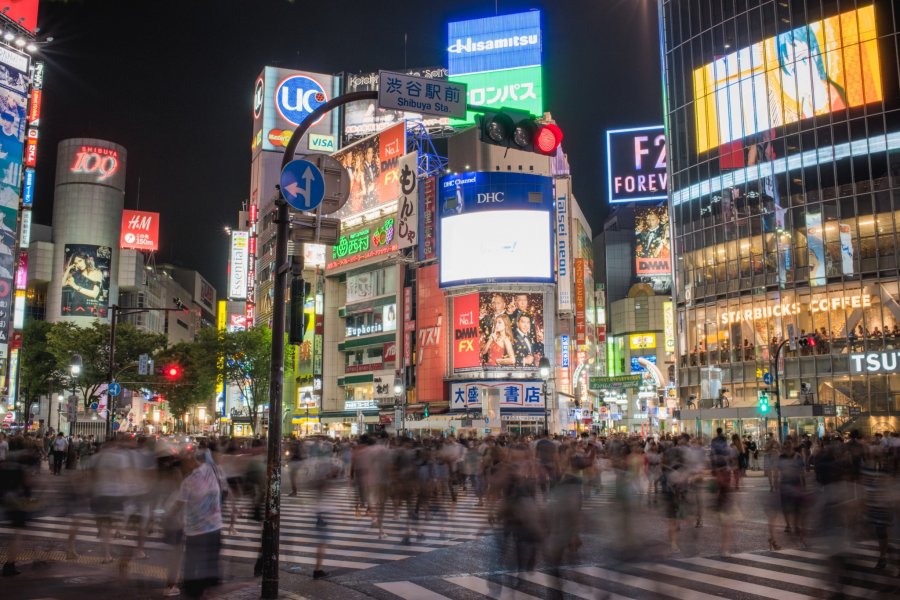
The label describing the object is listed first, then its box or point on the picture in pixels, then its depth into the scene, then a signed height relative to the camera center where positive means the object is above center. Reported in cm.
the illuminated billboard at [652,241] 9631 +2195
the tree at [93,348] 6284 +621
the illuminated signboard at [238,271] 11056 +2122
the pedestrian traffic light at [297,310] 1012 +144
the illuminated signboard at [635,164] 8469 +2720
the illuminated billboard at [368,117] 8681 +3405
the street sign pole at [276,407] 984 +21
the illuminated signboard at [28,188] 7094 +2100
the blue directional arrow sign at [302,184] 1060 +319
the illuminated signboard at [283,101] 11169 +4565
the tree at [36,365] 6906 +527
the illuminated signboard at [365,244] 7169 +1647
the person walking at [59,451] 3425 -110
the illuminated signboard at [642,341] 11606 +1148
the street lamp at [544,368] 4441 +290
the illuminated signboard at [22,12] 6256 +3276
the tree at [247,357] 6644 +558
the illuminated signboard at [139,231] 10444 +2529
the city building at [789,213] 4681 +1311
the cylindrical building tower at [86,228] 9412 +2424
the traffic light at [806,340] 3428 +337
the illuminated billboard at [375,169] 7231 +2361
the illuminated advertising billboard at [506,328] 6141 +717
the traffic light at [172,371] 3794 +259
